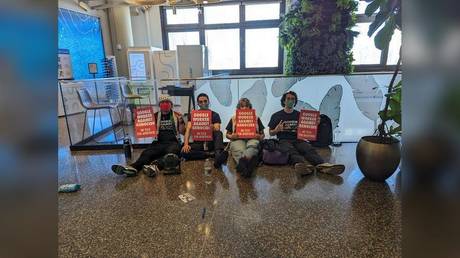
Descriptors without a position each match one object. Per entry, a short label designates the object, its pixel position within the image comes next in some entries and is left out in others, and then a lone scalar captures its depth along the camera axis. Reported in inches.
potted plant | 88.5
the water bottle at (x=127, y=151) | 132.4
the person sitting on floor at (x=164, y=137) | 114.0
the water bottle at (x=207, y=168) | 104.3
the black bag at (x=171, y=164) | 107.7
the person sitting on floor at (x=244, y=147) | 105.6
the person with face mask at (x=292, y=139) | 108.0
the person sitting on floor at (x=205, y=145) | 122.3
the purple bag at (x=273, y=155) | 114.8
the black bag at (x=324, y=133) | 135.9
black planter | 92.0
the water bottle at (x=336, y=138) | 143.6
